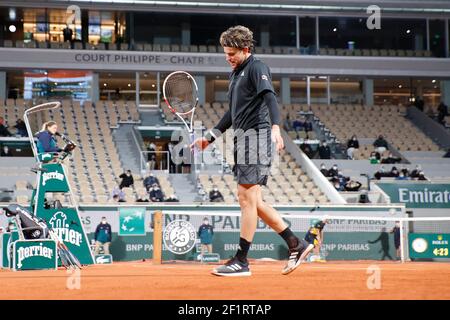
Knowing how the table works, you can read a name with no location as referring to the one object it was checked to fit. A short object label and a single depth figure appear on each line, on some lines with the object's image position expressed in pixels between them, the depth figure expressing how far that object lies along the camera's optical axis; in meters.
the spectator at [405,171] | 25.93
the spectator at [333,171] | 25.21
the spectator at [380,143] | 29.11
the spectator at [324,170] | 25.39
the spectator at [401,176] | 25.63
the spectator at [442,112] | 32.72
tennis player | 6.75
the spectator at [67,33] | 32.78
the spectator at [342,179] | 24.53
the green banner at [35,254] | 11.89
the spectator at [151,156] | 26.12
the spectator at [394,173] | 25.98
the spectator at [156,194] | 21.72
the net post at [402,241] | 18.20
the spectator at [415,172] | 25.45
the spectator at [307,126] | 29.97
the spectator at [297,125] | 30.05
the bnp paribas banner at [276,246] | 19.55
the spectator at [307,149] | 28.34
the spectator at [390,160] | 27.81
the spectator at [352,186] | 24.14
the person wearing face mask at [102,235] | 19.17
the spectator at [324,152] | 28.00
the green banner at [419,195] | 23.48
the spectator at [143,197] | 21.27
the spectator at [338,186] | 24.27
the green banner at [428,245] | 19.06
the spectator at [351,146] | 28.31
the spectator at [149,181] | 23.20
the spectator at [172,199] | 21.70
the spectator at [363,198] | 22.26
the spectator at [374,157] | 27.74
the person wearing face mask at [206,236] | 19.27
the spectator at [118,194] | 21.12
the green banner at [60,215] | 13.03
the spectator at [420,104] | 34.03
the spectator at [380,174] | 25.96
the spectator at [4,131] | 26.17
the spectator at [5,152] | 25.73
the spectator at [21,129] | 26.64
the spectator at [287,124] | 30.21
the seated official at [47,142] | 12.83
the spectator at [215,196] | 22.28
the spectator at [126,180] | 23.06
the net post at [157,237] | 15.31
